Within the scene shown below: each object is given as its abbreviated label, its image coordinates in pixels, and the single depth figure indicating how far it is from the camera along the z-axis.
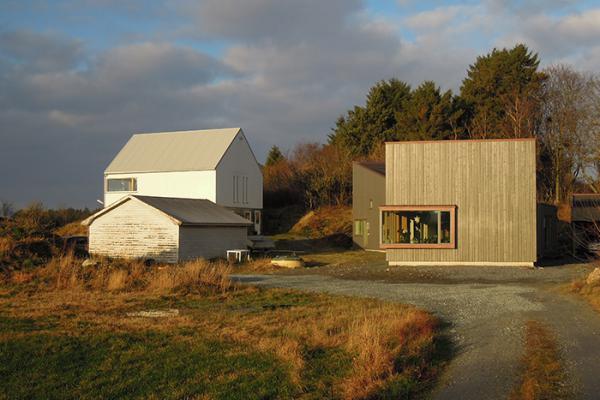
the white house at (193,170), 43.16
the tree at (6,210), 38.57
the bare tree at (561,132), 39.00
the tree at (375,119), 50.16
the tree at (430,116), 44.50
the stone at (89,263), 21.47
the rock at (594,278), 16.93
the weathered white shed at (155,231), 29.16
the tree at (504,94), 42.69
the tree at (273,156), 62.53
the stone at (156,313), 13.55
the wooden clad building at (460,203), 25.94
